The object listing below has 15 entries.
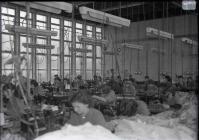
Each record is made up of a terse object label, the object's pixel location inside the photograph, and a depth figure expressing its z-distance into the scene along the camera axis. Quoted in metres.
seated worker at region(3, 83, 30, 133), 3.37
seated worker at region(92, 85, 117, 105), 5.97
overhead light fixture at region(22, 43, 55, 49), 7.85
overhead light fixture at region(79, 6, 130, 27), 5.21
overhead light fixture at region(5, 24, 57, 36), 6.16
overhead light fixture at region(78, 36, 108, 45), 8.48
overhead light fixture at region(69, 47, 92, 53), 9.80
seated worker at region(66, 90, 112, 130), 3.27
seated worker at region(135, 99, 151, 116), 4.83
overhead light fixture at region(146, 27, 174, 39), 7.58
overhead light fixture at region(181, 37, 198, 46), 11.45
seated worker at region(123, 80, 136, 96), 7.88
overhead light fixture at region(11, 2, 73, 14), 4.04
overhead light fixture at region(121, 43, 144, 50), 11.32
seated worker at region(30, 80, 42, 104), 7.76
